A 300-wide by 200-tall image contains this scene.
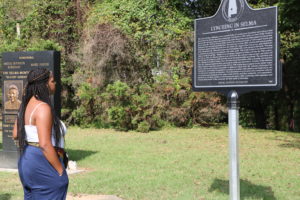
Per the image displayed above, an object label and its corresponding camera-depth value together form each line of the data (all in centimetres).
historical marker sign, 543
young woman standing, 372
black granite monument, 927
